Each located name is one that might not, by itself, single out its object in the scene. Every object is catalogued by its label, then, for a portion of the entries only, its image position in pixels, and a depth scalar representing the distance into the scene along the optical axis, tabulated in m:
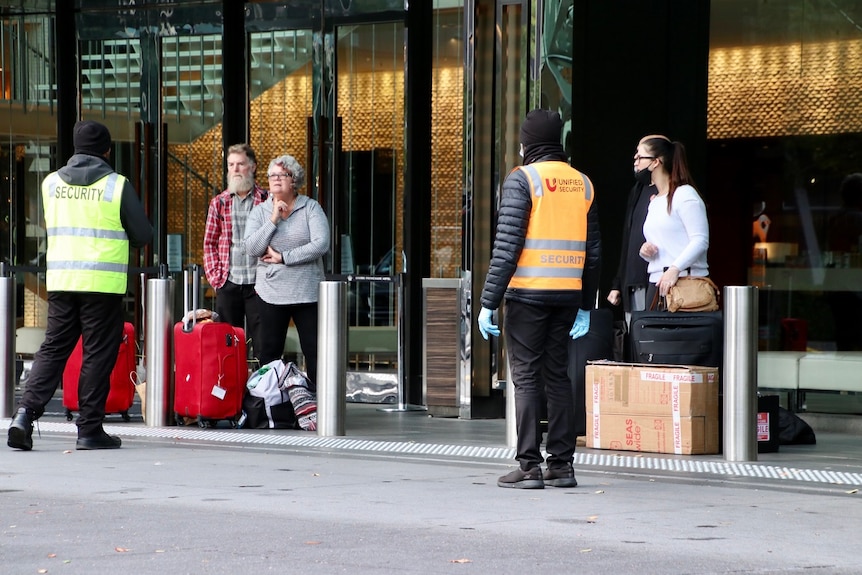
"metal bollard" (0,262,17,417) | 19.12
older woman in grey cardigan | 18.65
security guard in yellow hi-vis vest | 16.06
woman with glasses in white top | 16.40
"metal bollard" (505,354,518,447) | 15.89
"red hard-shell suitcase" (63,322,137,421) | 18.75
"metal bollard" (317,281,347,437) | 17.04
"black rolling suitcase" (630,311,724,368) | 15.98
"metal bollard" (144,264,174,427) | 18.02
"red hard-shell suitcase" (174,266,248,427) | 17.70
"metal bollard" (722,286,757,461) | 15.12
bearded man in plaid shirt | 19.41
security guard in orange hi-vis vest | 13.36
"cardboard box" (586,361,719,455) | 15.52
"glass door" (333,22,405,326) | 22.28
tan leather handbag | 16.18
